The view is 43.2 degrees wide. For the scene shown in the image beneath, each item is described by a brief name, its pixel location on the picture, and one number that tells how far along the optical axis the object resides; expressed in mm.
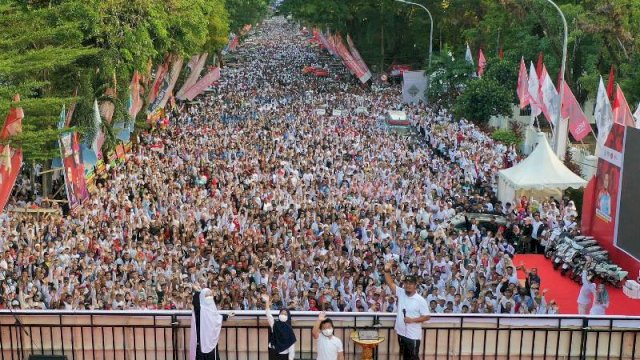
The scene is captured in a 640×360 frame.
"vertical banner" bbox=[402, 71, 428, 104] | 41906
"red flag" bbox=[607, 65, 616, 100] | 21745
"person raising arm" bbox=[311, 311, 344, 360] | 7855
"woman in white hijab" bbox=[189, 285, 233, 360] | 8203
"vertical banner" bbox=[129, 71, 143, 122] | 26109
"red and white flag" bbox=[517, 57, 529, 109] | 26058
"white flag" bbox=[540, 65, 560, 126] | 22931
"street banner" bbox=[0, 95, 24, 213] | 15312
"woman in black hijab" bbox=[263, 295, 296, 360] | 8055
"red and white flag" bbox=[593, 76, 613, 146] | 18797
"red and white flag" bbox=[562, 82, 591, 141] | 21078
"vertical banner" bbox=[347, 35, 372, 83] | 47850
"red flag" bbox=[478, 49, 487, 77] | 36247
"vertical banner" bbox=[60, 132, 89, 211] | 18766
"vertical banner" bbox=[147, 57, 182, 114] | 32406
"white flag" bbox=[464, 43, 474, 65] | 39281
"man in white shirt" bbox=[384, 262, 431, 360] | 8195
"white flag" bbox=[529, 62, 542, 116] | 24562
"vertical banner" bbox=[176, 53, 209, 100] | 38594
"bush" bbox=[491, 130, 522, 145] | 30341
